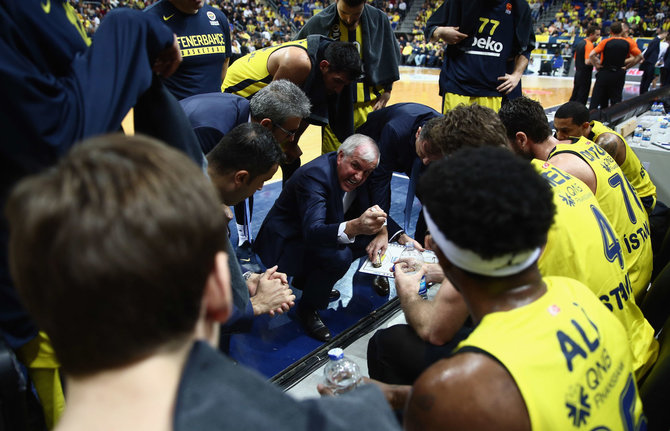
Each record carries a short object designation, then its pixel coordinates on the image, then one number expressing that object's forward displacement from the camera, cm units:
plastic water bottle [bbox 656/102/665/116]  724
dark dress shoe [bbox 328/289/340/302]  317
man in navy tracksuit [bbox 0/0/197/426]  99
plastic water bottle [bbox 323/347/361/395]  207
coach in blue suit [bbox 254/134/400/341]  273
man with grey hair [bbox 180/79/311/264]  261
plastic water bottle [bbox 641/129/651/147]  480
